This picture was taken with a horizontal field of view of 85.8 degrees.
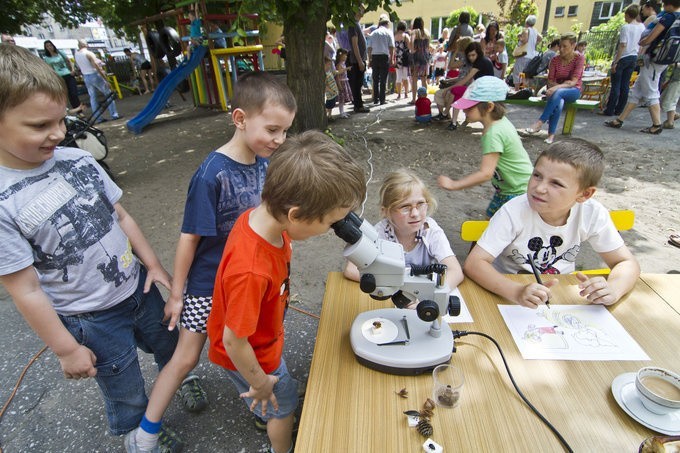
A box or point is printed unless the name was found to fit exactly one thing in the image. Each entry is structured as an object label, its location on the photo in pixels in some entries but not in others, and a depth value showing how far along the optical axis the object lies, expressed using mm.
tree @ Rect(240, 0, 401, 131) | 4634
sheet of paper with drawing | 1262
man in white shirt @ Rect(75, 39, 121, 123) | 8945
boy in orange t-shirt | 1078
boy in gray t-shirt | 1151
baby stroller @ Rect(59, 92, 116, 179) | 4780
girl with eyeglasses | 1948
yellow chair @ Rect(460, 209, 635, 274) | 2178
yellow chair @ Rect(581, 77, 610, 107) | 8469
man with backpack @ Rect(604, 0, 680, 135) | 5930
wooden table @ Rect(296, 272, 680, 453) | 984
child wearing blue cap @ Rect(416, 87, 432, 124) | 7512
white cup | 998
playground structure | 8688
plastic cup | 1094
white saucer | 997
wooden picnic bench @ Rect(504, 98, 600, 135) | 6570
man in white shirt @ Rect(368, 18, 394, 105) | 8645
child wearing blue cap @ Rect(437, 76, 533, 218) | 2768
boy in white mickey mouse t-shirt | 1572
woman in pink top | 6305
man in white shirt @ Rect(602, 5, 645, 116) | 6789
